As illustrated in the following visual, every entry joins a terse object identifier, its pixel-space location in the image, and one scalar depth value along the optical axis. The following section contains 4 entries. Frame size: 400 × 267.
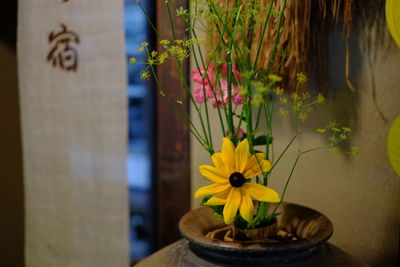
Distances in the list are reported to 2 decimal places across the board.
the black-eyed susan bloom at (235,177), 0.79
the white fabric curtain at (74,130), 1.57
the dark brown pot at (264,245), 0.77
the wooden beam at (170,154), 1.50
